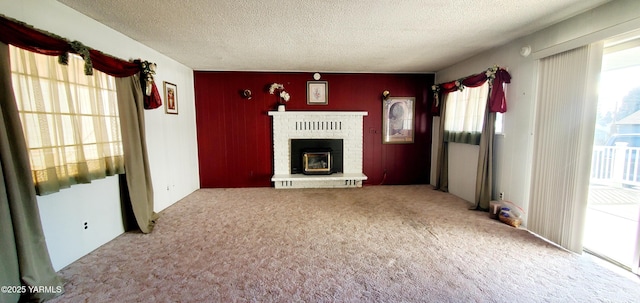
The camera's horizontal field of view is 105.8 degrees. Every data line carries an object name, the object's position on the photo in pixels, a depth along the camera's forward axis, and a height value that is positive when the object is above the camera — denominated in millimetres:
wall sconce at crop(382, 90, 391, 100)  5008 +823
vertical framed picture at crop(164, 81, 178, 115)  3794 +609
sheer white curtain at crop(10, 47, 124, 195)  1852 +151
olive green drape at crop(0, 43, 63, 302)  1598 -538
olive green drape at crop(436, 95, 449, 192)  4613 -474
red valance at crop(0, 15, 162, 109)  1676 +746
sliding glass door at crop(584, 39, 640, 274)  2184 -156
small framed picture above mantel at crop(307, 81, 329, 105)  4980 +855
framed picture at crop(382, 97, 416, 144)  5086 +292
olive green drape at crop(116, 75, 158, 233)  2732 -167
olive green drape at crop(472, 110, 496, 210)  3367 -448
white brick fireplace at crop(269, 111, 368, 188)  4895 +6
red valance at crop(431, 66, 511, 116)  3162 +676
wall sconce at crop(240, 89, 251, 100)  4800 +824
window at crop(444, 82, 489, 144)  3678 +324
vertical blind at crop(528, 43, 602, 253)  2291 -105
